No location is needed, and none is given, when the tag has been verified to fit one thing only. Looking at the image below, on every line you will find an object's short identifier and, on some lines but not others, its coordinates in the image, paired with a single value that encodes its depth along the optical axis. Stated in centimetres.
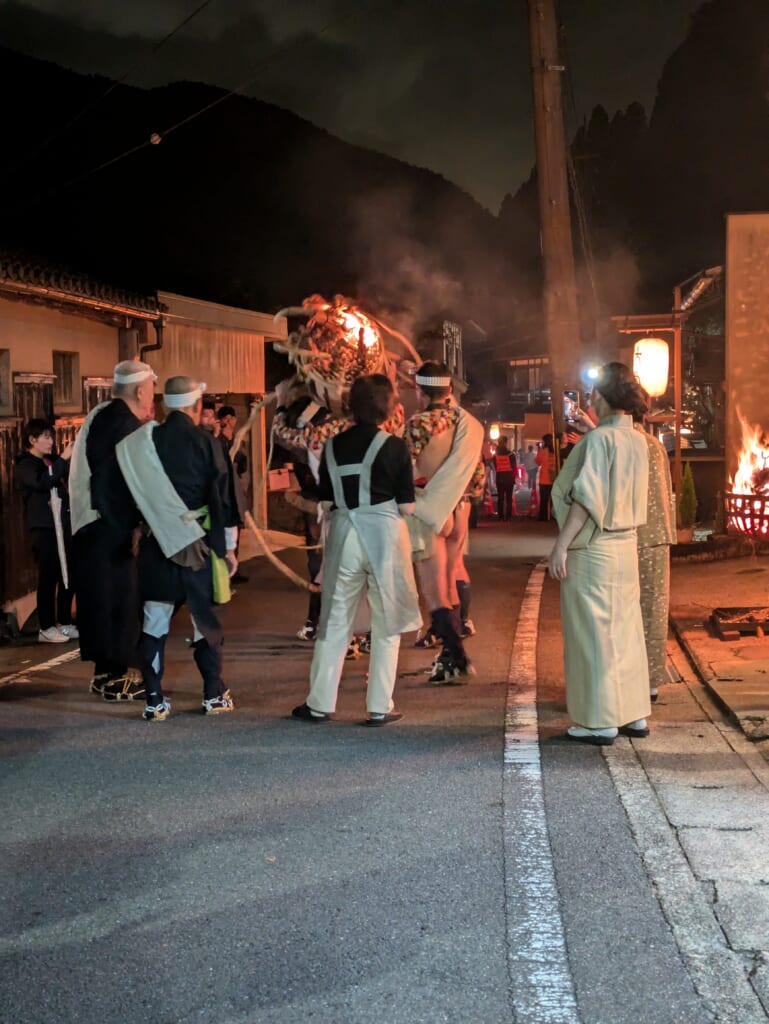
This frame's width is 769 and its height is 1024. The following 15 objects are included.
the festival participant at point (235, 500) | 733
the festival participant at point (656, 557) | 732
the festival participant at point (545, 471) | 2127
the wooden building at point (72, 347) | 1080
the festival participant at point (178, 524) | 707
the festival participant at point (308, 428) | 883
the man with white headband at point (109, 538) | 755
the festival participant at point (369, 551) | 689
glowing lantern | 1777
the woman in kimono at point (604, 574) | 636
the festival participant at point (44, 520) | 990
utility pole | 1522
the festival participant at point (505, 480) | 2389
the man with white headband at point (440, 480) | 799
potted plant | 1723
